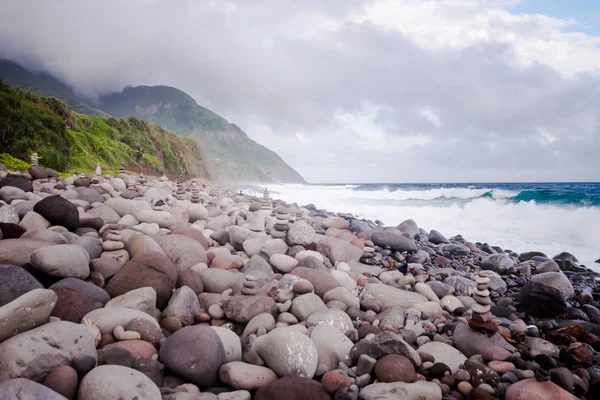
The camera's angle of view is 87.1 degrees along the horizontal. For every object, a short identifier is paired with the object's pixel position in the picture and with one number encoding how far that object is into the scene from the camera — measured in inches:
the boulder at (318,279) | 191.8
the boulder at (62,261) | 138.5
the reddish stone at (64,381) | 86.0
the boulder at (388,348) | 121.0
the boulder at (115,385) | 84.9
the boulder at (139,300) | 138.3
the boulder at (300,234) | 268.5
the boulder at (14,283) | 116.8
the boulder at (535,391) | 104.3
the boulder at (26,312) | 93.2
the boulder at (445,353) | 128.9
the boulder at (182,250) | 197.5
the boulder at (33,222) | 196.1
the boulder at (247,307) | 151.0
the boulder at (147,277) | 152.3
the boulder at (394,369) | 110.7
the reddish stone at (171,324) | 138.7
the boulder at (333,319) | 152.5
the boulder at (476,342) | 138.6
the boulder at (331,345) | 126.7
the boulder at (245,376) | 108.7
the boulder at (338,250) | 269.4
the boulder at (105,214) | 251.9
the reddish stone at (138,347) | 113.0
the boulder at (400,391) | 101.7
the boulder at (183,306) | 146.7
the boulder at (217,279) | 183.2
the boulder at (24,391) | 73.4
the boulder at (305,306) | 161.6
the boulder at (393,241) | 318.3
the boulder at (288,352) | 115.6
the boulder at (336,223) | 381.3
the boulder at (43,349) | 85.2
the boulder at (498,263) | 301.9
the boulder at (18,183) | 295.0
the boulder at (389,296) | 194.7
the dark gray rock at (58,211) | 207.2
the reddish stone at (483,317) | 144.0
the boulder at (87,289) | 135.9
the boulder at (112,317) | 119.8
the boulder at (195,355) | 109.3
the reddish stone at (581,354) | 130.0
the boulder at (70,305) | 119.4
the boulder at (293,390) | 99.9
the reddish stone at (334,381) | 104.3
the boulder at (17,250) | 144.1
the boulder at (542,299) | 199.2
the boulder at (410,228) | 425.3
